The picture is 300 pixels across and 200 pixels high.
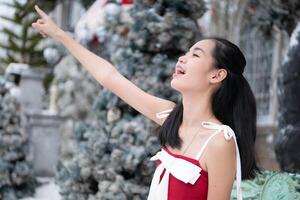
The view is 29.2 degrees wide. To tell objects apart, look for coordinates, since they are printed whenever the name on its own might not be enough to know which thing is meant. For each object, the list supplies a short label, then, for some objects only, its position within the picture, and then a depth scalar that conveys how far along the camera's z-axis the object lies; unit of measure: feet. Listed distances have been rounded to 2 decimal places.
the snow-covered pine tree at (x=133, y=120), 13.52
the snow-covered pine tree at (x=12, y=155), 21.39
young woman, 6.09
